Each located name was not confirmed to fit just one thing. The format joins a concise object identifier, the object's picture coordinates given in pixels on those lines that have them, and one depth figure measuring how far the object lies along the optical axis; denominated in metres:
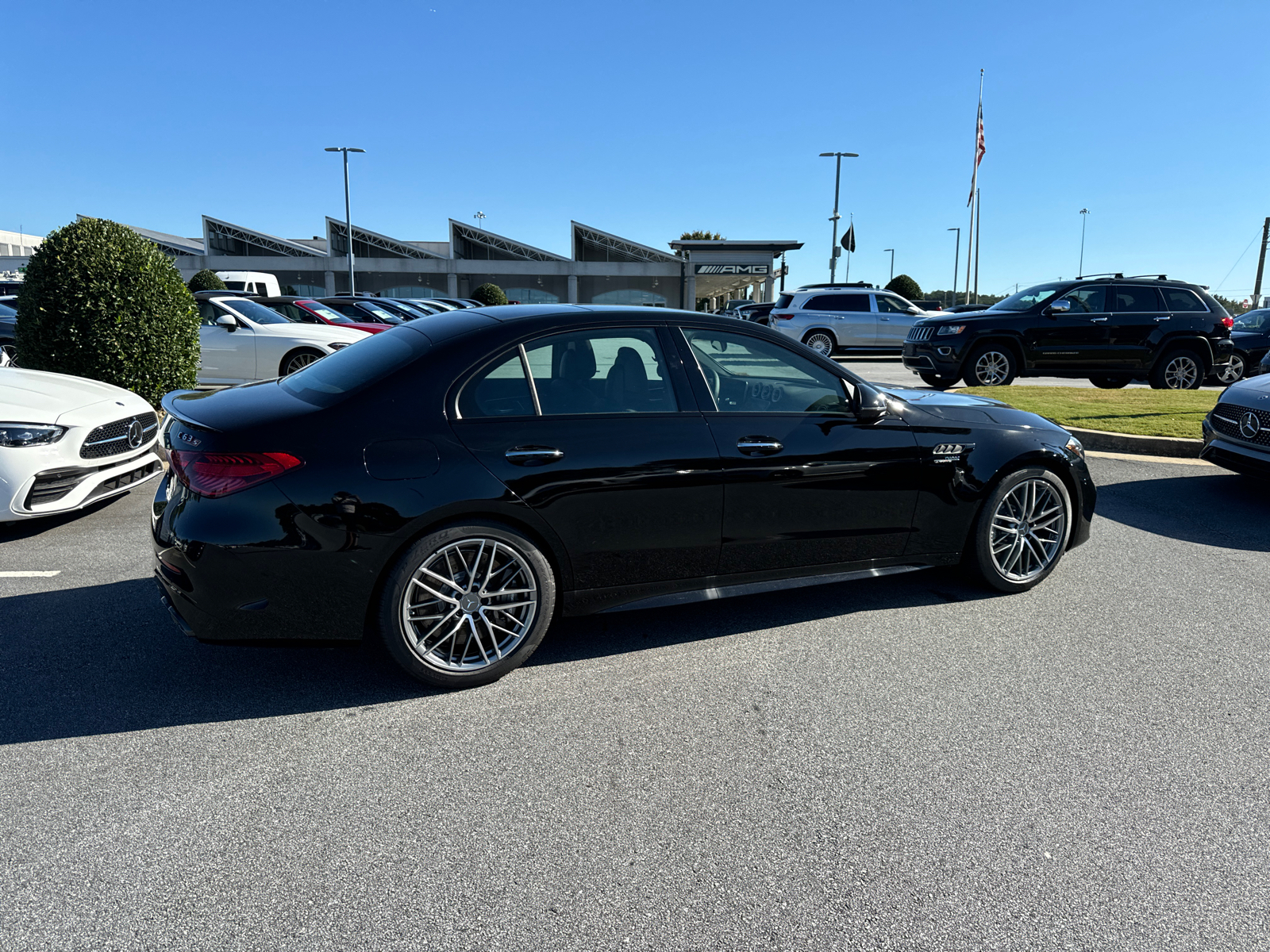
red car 14.59
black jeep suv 13.95
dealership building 54.81
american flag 32.44
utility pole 42.19
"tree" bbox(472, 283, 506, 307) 48.42
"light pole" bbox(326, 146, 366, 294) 41.38
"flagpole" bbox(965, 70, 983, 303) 32.28
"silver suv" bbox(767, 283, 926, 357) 20.89
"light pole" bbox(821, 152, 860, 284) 40.82
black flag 48.41
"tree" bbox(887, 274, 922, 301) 47.41
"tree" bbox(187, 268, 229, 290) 36.94
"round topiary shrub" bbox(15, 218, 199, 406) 8.34
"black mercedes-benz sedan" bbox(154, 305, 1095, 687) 3.38
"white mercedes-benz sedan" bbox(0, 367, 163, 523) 5.41
